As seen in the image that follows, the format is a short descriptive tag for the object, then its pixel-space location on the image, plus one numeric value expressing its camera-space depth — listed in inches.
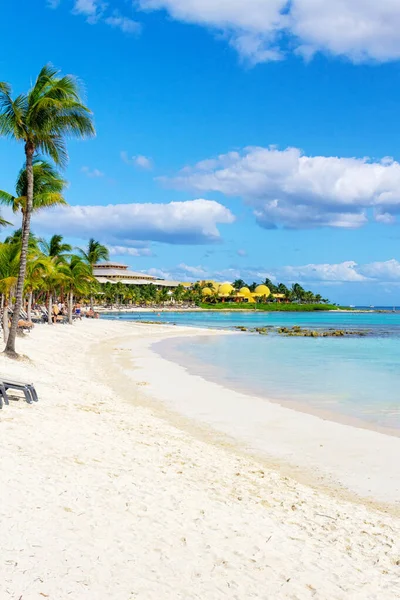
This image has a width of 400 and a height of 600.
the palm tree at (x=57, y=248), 1822.8
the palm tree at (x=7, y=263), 914.1
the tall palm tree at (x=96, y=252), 2674.7
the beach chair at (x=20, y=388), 377.7
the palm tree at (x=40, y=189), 755.4
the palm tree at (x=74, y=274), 1734.7
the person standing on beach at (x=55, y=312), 1748.6
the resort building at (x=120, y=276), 5123.0
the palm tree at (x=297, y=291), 6908.0
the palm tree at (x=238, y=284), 7273.6
